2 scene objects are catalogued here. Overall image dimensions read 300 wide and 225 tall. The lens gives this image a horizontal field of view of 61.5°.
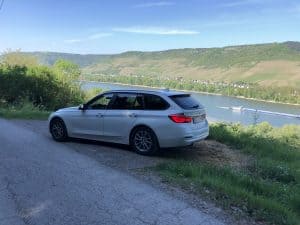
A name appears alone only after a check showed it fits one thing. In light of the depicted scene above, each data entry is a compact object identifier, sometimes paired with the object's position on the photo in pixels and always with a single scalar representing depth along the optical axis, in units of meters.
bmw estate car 5.77
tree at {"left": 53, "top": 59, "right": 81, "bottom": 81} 22.05
